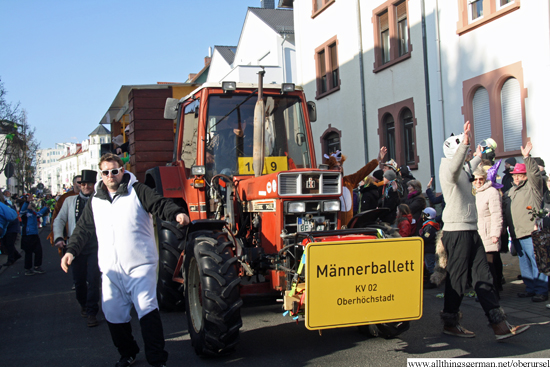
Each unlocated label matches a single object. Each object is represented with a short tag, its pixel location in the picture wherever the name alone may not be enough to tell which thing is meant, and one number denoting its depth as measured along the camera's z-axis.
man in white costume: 4.50
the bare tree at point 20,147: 24.27
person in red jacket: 8.36
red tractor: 4.32
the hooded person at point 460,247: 5.28
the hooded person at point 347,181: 5.78
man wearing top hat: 6.85
